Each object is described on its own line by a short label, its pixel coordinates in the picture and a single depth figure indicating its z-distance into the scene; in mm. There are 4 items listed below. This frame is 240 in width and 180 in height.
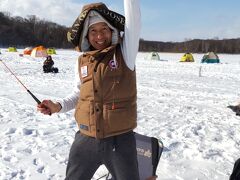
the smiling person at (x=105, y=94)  1326
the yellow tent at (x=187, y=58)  19199
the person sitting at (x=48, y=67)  10115
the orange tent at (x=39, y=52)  19333
